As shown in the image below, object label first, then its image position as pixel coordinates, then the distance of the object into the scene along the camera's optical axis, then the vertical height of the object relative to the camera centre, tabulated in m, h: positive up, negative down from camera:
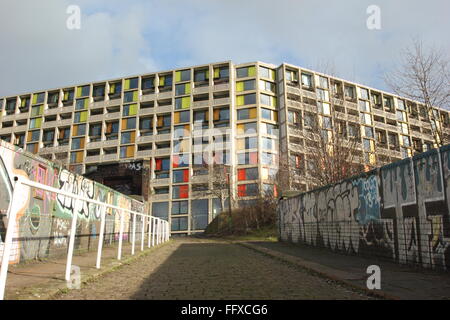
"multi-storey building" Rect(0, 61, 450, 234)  51.25 +14.70
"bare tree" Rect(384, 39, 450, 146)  11.12 +3.80
